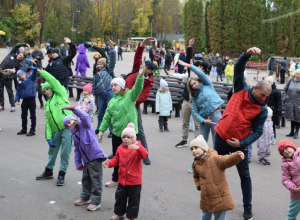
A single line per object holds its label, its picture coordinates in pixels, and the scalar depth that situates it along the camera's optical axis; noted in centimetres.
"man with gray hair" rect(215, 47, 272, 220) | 446
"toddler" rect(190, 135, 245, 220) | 409
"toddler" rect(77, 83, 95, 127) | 838
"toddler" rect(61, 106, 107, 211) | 510
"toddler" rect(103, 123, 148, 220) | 458
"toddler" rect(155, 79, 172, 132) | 978
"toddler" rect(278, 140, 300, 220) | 439
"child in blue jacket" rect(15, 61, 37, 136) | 894
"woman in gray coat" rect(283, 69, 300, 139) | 949
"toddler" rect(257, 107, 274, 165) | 739
